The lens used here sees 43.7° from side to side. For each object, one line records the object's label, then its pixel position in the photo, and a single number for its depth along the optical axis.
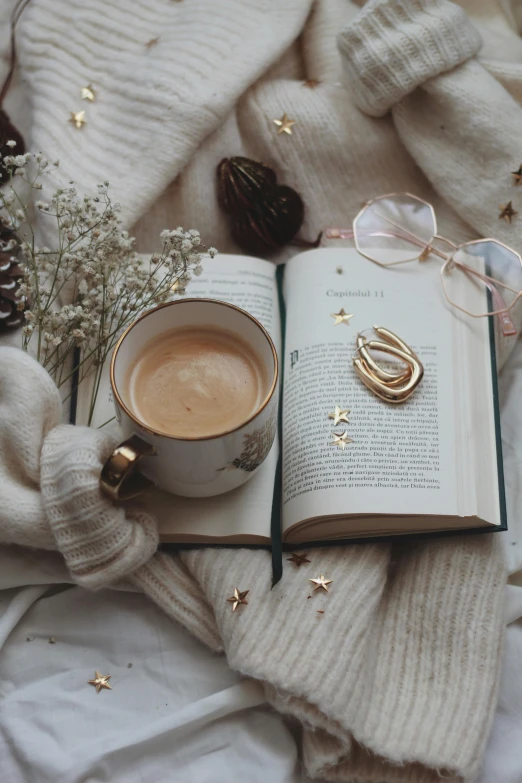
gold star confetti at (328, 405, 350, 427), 0.72
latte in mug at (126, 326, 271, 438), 0.64
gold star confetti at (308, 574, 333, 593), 0.68
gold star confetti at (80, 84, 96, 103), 0.88
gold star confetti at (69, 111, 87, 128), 0.87
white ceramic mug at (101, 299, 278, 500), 0.60
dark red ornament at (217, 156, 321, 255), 0.87
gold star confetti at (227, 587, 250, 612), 0.67
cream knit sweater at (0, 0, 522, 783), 0.64
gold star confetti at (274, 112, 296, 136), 0.91
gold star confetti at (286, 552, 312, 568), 0.70
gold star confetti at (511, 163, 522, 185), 0.84
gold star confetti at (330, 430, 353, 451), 0.71
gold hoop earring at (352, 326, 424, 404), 0.73
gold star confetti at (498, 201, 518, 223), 0.85
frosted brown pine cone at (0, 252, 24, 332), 0.78
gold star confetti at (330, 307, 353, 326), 0.78
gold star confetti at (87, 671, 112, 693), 0.69
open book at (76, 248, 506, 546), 0.69
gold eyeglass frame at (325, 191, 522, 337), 0.81
